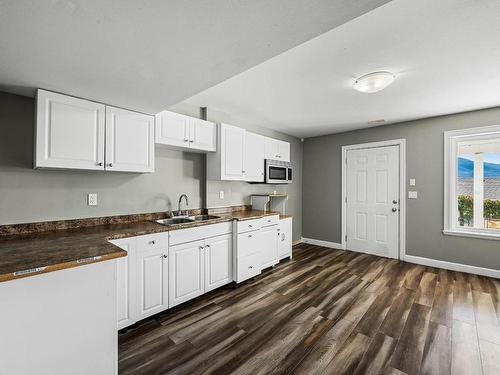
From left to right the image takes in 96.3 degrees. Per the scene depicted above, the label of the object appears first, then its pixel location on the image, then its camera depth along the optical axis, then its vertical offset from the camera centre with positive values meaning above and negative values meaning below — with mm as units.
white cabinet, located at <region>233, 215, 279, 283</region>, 2906 -825
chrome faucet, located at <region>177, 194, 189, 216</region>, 2900 -221
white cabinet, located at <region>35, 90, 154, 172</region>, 1816 +474
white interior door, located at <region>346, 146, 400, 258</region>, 4066 -229
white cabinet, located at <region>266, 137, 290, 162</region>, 3939 +716
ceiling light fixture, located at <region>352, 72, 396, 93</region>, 2211 +1093
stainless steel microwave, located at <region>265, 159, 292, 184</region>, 3873 +303
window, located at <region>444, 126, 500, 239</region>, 3330 +109
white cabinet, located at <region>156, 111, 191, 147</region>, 2529 +698
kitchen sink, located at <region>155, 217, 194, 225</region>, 2811 -412
